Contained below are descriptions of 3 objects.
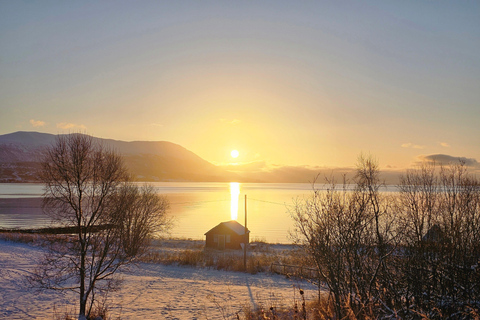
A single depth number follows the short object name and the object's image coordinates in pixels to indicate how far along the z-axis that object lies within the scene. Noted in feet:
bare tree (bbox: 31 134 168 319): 42.68
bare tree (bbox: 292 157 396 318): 34.78
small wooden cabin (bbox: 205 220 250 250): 143.13
